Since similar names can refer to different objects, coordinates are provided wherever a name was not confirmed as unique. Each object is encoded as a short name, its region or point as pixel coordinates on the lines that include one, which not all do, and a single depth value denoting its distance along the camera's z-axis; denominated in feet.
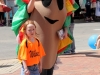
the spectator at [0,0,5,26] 57.56
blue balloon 29.78
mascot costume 13.66
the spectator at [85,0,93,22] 59.62
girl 13.05
